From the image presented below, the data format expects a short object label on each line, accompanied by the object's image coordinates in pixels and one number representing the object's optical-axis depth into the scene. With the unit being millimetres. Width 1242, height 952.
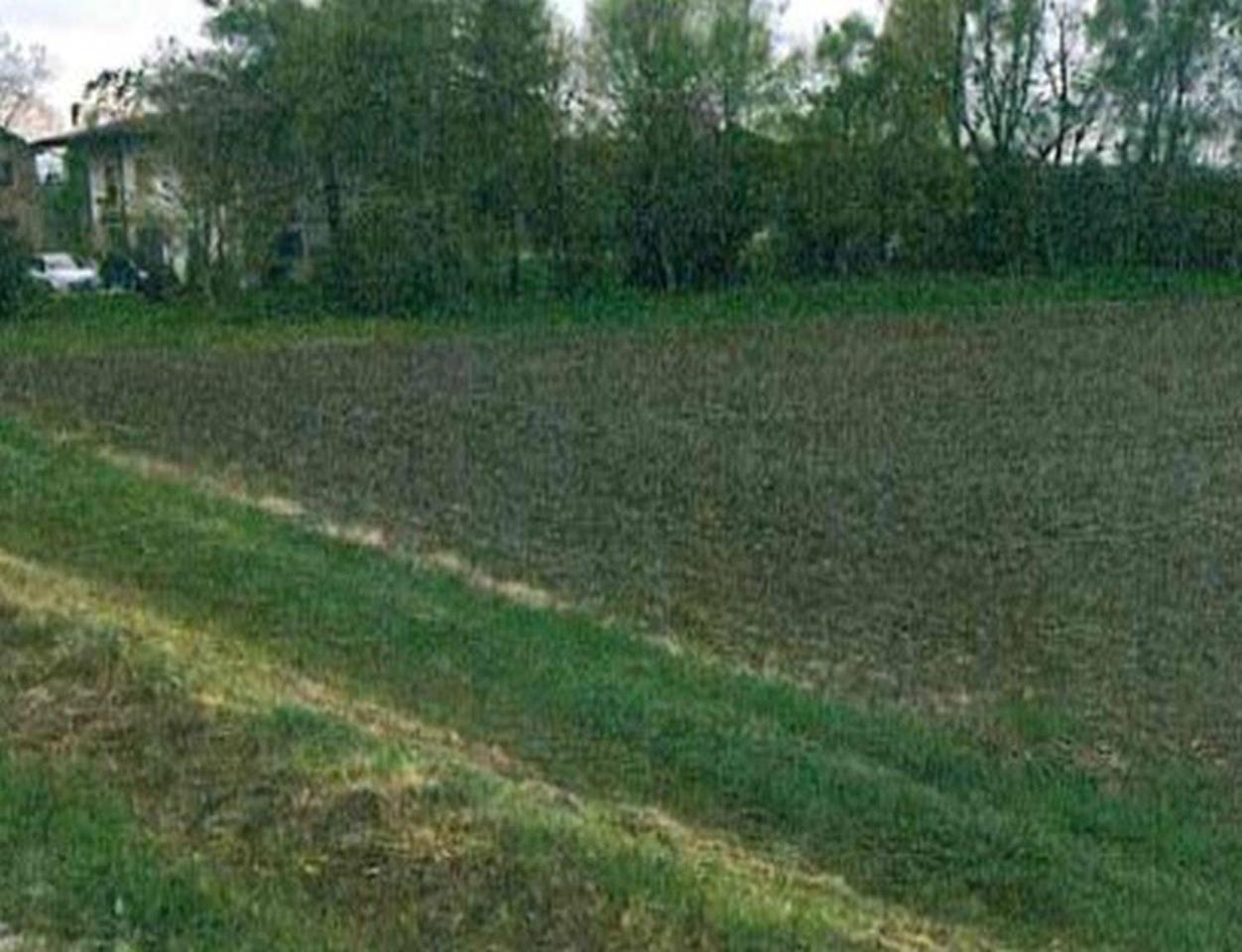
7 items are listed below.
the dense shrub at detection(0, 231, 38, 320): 45562
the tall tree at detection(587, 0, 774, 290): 51625
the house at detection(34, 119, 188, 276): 48656
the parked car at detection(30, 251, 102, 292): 55844
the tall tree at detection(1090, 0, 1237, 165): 61594
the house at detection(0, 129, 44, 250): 65688
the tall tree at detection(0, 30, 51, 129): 67375
